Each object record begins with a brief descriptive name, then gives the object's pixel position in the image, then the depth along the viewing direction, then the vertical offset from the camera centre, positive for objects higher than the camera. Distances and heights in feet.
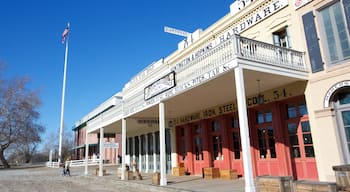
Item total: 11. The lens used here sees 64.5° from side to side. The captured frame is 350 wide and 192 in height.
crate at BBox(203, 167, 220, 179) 39.70 -2.64
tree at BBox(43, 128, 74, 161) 238.78 +14.77
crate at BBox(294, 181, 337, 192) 17.25 -2.37
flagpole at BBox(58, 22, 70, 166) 127.95 +34.68
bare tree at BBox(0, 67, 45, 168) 121.70 +19.35
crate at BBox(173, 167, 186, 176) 49.65 -2.72
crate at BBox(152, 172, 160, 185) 37.21 -2.97
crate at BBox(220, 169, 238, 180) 37.72 -2.74
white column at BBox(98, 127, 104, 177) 59.36 -1.12
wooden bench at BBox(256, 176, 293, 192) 20.27 -2.35
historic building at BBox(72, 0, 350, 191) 26.53 +7.39
